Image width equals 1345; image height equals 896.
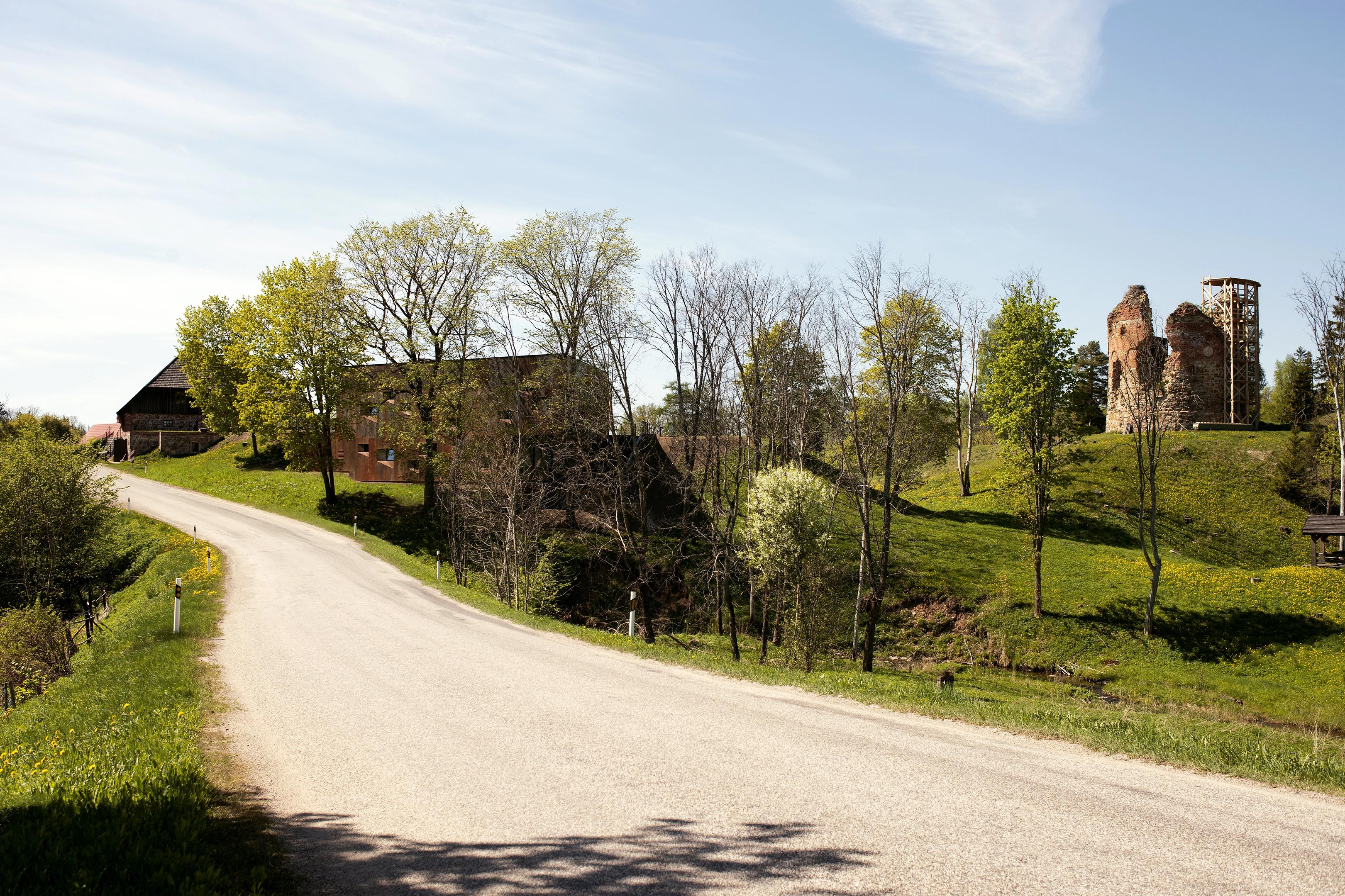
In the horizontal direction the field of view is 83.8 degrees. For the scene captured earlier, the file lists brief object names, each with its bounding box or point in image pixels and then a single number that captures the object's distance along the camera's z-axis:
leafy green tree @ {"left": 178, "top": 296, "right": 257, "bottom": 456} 56.75
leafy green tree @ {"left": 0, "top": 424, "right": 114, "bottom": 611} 31.08
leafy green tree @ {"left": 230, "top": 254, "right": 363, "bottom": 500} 40.53
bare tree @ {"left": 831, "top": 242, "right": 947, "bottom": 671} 22.61
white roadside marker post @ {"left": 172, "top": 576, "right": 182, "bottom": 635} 17.38
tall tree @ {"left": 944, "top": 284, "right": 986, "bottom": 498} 46.47
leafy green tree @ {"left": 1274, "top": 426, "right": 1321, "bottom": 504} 39.72
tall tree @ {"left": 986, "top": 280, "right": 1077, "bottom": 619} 33.25
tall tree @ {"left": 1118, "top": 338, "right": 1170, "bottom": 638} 30.31
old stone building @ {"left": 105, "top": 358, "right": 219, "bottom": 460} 66.44
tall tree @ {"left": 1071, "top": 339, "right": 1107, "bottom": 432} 47.76
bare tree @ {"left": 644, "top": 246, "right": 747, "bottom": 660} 26.36
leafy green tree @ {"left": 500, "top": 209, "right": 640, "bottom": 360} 38.16
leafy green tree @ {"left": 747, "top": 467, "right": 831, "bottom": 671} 23.36
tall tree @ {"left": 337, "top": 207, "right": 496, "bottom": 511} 39.69
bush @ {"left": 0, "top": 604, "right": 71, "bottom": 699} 19.03
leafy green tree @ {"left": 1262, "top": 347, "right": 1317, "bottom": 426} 50.19
